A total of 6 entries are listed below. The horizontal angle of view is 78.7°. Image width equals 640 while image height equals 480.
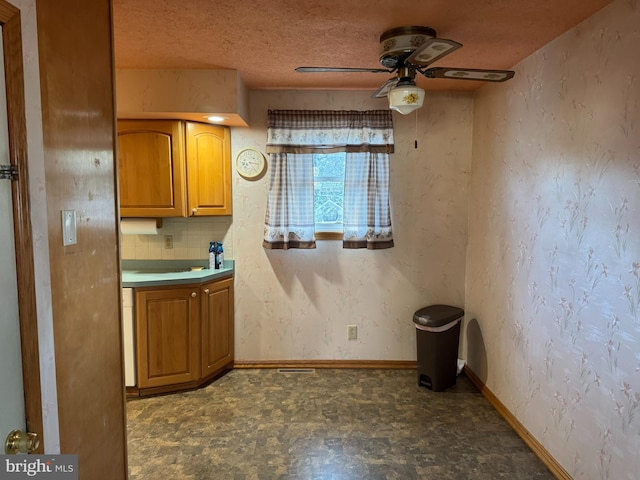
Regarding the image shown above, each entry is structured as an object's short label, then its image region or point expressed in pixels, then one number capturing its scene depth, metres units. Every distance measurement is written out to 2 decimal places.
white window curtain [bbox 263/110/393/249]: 3.27
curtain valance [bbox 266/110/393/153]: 3.26
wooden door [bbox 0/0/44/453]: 0.97
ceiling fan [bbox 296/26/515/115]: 1.84
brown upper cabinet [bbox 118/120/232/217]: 2.96
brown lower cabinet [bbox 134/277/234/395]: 2.90
